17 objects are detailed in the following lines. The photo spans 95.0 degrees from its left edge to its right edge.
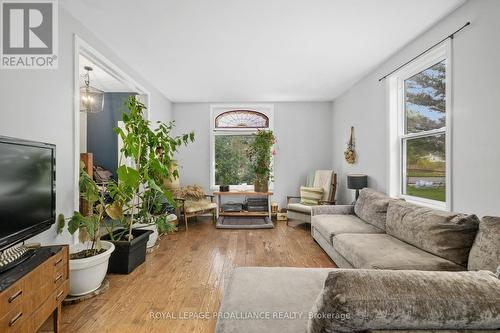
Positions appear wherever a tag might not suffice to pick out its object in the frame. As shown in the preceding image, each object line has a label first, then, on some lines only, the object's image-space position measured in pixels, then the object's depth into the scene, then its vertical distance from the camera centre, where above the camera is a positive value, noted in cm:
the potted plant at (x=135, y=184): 242 -19
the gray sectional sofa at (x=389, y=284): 72 -53
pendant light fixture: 323 +97
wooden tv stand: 112 -71
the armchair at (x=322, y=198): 411 -59
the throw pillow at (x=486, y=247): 147 -55
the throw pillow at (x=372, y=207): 272 -53
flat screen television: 133 -15
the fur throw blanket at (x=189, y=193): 432 -52
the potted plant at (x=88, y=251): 194 -79
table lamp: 356 -25
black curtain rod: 198 +122
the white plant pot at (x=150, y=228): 311 -87
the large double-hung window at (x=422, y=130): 234 +42
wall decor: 412 +25
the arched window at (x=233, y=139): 515 +60
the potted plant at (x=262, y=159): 472 +14
